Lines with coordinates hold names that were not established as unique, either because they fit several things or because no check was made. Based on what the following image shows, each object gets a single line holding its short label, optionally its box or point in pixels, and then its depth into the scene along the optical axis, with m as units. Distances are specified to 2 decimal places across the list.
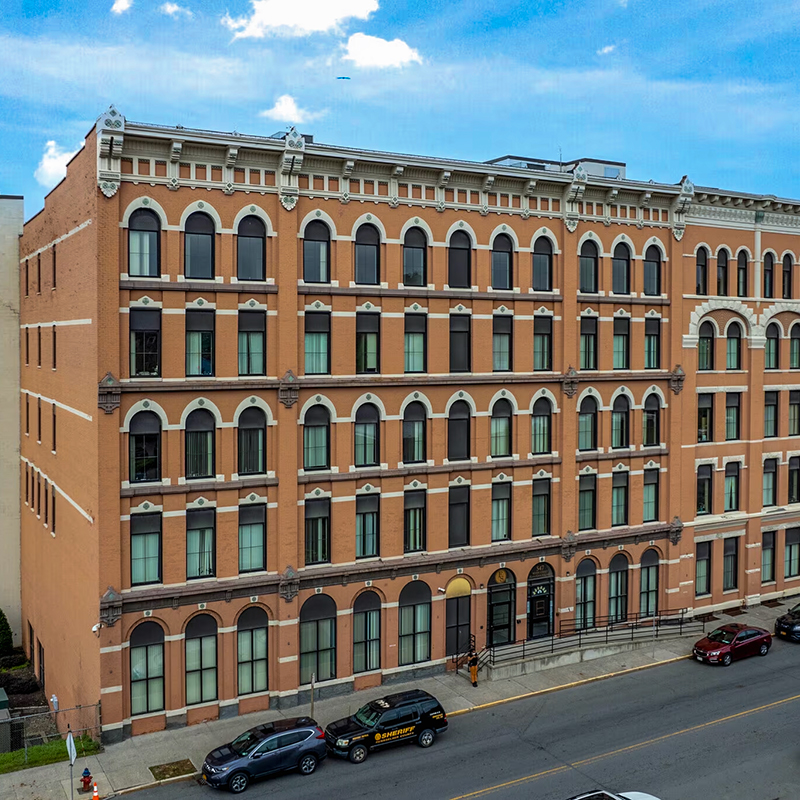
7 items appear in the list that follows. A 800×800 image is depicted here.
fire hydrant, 25.95
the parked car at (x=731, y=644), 36.56
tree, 43.72
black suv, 27.83
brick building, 30.00
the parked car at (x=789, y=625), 39.22
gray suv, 25.94
